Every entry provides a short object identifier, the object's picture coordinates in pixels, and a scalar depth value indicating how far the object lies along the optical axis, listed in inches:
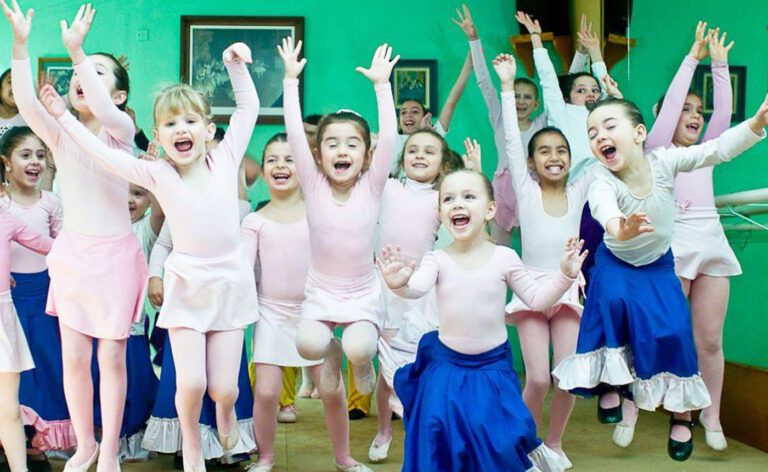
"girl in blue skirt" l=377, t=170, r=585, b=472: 118.6
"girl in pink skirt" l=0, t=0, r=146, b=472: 128.6
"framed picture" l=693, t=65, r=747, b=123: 163.8
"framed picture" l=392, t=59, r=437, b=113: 227.0
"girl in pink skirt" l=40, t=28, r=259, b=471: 124.5
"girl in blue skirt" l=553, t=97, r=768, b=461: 125.1
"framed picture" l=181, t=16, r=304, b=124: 221.0
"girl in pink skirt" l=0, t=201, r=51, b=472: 132.0
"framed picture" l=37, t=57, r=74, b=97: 214.2
